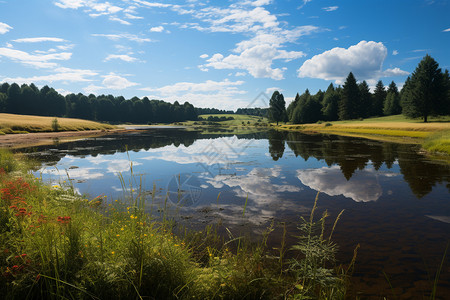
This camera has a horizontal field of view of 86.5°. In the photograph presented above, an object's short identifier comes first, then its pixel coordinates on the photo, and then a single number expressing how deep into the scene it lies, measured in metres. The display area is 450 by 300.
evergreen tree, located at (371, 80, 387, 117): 105.19
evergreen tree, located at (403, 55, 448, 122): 62.96
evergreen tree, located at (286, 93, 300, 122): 117.35
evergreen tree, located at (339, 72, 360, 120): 88.56
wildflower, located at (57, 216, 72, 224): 3.87
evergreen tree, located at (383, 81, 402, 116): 93.50
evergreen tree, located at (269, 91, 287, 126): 72.69
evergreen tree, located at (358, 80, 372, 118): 95.88
